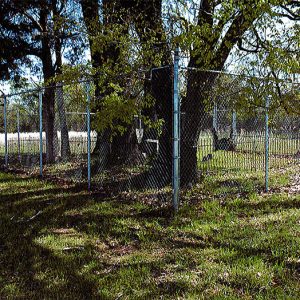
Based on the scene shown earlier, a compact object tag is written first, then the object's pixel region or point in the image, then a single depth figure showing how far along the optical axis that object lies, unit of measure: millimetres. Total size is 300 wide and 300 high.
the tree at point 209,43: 4863
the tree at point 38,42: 12750
